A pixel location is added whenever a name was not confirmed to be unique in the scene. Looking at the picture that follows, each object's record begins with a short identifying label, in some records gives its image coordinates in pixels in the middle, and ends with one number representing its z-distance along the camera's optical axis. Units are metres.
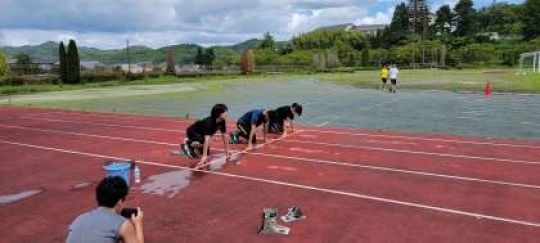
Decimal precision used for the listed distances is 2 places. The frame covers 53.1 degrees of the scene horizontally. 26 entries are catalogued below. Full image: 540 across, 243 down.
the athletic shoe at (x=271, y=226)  6.38
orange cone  27.30
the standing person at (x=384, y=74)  34.06
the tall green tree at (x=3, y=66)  43.72
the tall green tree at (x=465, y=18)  128.62
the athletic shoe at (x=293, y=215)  6.83
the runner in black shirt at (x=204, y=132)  9.84
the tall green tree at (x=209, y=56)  109.31
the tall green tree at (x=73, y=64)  46.97
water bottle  9.05
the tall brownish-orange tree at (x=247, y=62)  71.12
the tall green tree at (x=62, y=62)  46.72
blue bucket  7.71
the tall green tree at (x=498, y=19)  128.25
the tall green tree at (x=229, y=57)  104.16
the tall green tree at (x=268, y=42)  121.81
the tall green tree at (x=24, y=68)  54.75
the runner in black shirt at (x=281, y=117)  12.50
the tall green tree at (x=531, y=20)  113.62
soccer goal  62.91
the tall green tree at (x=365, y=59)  91.88
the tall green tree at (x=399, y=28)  122.31
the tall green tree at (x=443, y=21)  132.50
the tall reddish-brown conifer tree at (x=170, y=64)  62.29
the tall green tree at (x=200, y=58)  109.47
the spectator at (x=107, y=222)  3.94
